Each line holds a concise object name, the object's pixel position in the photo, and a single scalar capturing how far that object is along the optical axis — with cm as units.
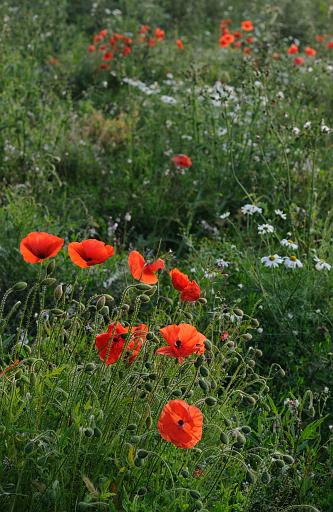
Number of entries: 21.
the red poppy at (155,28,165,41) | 673
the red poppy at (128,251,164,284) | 230
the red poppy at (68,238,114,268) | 215
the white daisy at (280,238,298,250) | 341
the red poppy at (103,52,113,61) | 664
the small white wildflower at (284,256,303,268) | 330
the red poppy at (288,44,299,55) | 653
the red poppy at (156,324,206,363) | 201
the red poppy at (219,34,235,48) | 647
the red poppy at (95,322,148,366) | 216
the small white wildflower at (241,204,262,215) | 357
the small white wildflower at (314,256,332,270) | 337
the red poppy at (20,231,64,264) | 218
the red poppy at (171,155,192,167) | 444
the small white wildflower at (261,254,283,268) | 335
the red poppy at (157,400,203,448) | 181
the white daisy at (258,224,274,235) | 346
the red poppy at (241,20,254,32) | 703
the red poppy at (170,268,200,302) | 233
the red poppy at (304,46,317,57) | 668
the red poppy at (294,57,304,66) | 636
